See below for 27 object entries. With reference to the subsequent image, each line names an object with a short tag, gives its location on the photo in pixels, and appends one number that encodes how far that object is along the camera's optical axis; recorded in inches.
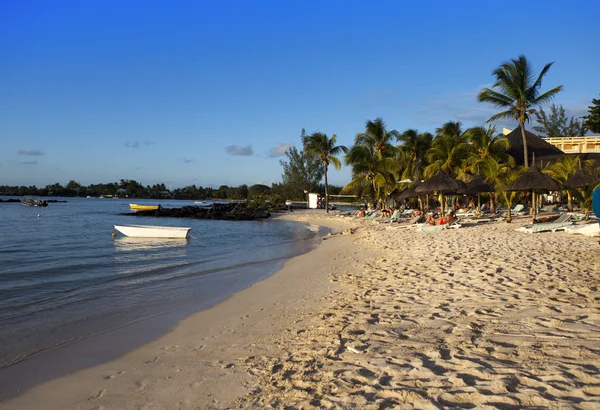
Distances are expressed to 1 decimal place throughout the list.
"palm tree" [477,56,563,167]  919.7
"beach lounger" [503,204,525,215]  903.6
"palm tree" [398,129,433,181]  1257.4
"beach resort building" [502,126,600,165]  1251.2
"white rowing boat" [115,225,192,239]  786.8
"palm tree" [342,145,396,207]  1236.5
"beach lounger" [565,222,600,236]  485.4
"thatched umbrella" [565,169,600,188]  657.6
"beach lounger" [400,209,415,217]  1069.8
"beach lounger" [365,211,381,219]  1138.0
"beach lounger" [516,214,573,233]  547.5
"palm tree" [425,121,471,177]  1061.0
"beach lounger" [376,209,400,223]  924.4
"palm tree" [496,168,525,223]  734.0
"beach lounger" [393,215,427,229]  774.9
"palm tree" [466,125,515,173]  1054.4
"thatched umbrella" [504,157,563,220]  629.6
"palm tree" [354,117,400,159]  1316.4
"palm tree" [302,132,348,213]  1525.6
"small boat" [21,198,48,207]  2501.0
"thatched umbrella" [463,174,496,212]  815.6
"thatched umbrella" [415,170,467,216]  721.6
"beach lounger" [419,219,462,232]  655.8
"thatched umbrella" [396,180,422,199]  864.8
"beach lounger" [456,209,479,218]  866.1
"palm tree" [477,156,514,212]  914.7
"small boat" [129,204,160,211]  1991.1
